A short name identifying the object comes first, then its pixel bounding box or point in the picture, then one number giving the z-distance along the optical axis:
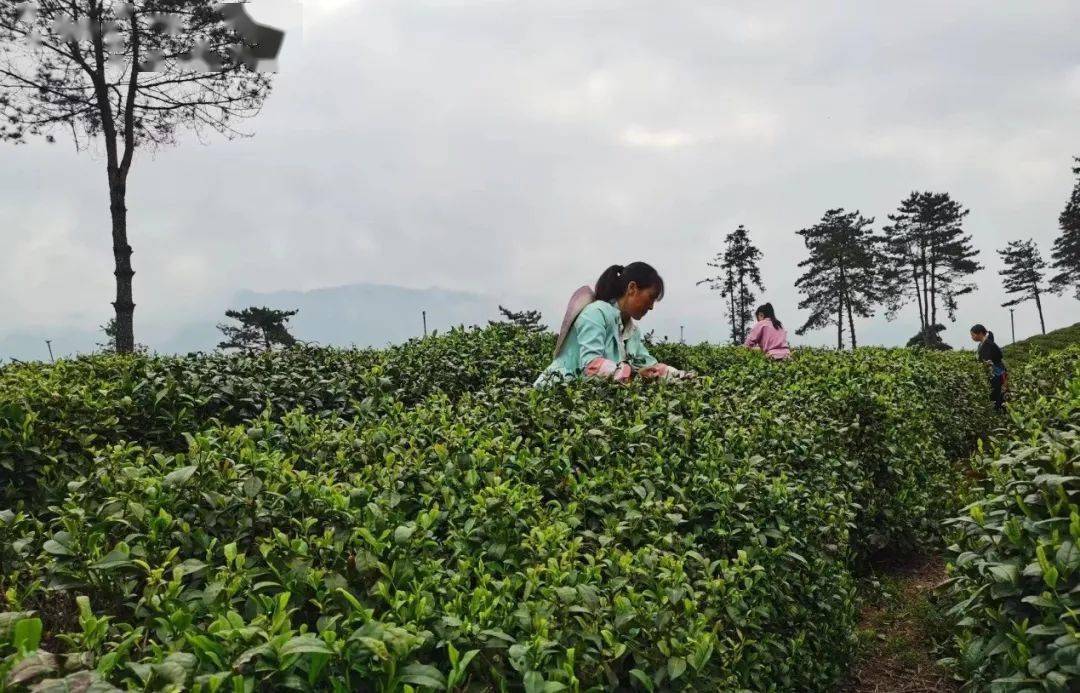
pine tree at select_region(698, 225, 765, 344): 51.81
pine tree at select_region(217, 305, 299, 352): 36.41
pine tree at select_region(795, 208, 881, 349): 51.66
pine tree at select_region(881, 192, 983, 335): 54.53
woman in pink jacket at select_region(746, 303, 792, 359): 13.25
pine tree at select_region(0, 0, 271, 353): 16.27
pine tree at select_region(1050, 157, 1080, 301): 55.69
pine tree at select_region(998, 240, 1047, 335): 69.19
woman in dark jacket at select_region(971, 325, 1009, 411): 14.73
